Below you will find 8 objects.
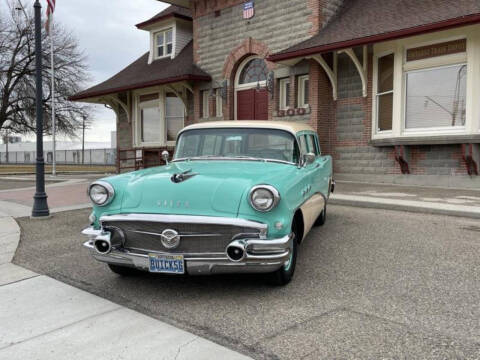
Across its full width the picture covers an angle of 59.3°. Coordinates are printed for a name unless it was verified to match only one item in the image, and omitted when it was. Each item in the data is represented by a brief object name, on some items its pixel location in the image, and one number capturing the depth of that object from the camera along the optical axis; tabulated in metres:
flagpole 21.78
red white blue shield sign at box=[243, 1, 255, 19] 15.97
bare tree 31.66
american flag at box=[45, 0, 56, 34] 16.27
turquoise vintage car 3.65
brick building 11.29
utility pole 58.39
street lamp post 8.57
